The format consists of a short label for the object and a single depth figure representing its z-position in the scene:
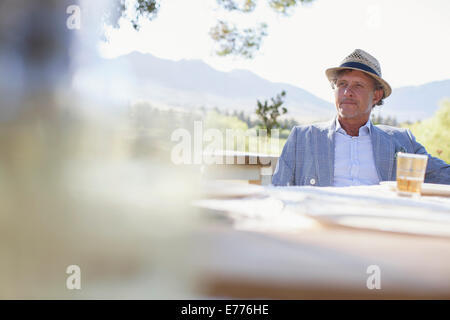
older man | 1.87
